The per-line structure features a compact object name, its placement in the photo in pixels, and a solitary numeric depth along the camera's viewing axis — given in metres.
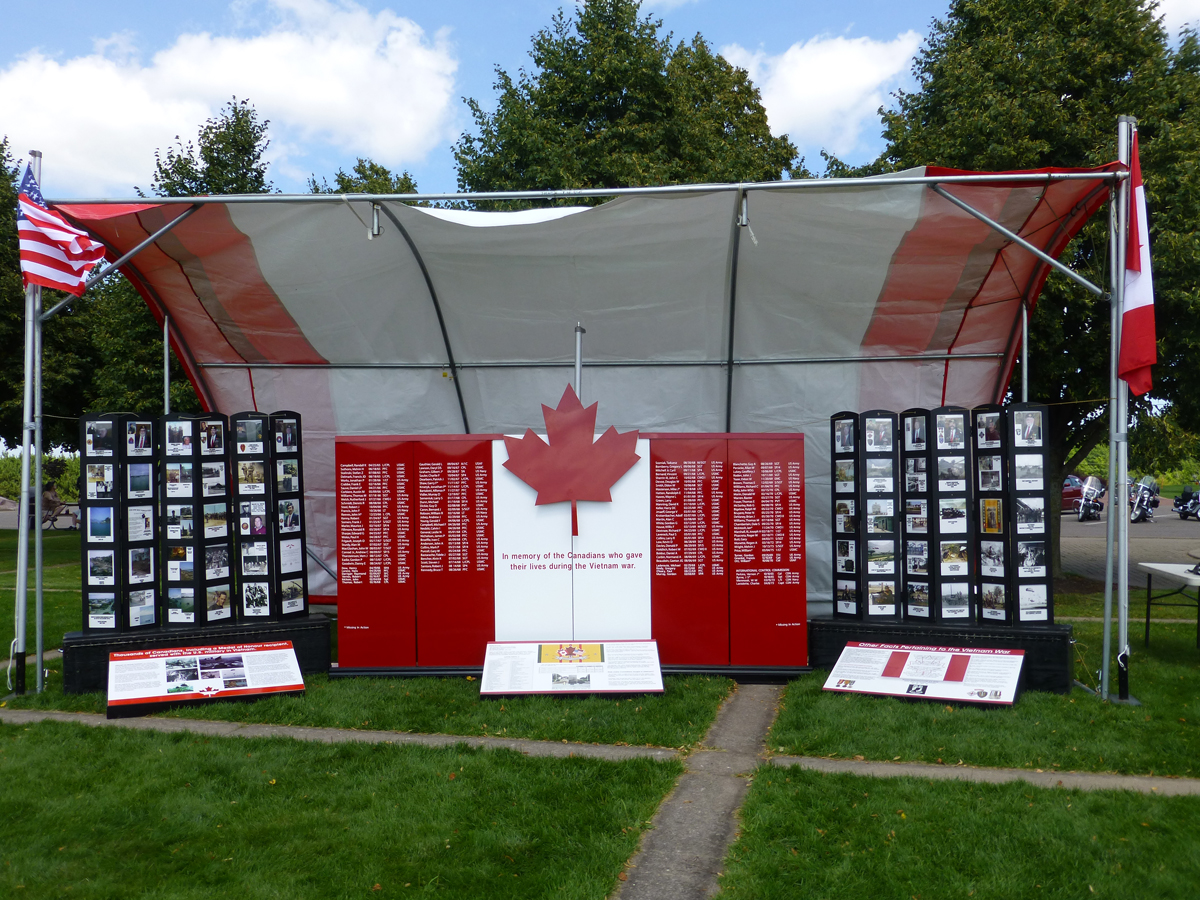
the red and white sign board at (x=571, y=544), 6.96
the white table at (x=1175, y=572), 6.67
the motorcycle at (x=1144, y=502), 27.23
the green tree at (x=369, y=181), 18.84
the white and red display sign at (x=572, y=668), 6.36
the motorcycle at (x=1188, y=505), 30.03
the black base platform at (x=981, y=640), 6.30
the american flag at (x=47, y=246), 6.18
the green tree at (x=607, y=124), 16.02
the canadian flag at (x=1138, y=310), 5.83
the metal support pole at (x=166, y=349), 8.38
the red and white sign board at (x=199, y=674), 6.15
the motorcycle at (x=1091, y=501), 29.12
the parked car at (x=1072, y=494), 31.27
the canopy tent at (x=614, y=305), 6.81
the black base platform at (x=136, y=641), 6.55
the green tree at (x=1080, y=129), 10.49
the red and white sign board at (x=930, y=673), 6.07
